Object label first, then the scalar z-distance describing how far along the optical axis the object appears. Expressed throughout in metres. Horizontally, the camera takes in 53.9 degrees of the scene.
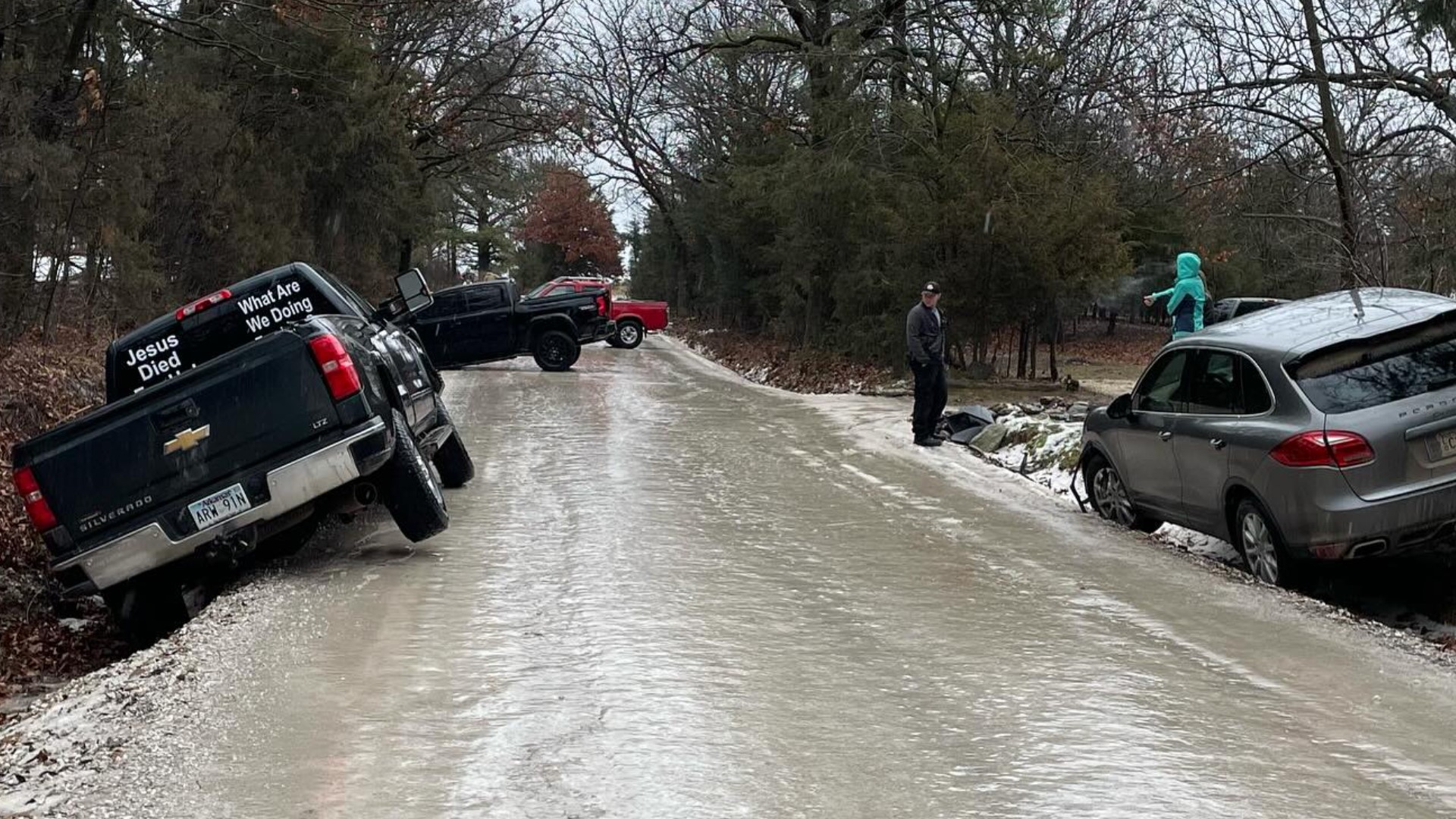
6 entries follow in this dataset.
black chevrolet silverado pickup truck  8.20
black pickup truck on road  28.02
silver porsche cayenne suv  7.97
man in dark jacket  15.85
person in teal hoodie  14.30
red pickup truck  39.28
